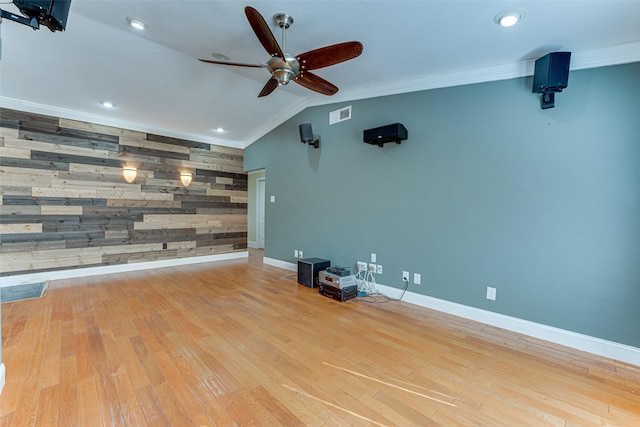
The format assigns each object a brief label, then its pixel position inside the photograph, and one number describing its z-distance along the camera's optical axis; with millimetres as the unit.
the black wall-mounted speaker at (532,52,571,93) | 2375
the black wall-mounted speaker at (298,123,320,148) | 4430
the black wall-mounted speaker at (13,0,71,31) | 1323
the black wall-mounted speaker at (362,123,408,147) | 3344
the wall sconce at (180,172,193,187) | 5500
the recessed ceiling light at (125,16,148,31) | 2479
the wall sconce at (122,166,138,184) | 4824
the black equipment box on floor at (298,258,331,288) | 4066
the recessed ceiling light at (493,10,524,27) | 2074
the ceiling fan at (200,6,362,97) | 1994
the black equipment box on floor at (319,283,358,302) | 3541
